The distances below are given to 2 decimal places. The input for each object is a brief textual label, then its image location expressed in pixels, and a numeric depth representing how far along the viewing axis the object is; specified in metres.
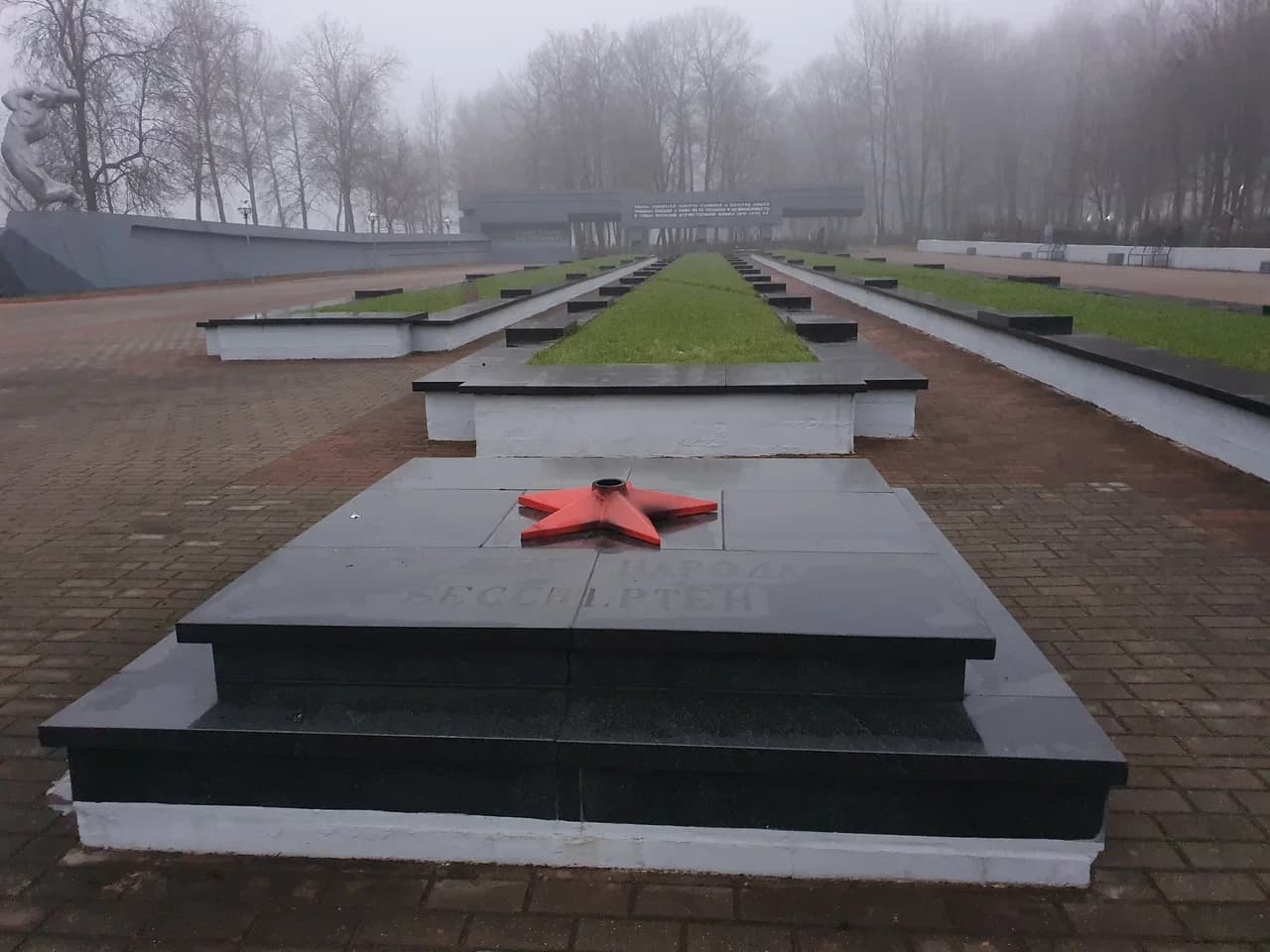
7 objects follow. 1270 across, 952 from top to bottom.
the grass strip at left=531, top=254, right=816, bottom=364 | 8.94
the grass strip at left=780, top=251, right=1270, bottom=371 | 9.10
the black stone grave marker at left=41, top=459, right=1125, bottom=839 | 2.57
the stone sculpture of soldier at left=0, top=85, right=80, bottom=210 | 30.12
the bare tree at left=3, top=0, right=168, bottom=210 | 34.16
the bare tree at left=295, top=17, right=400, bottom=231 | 62.62
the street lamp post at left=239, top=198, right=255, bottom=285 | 38.03
